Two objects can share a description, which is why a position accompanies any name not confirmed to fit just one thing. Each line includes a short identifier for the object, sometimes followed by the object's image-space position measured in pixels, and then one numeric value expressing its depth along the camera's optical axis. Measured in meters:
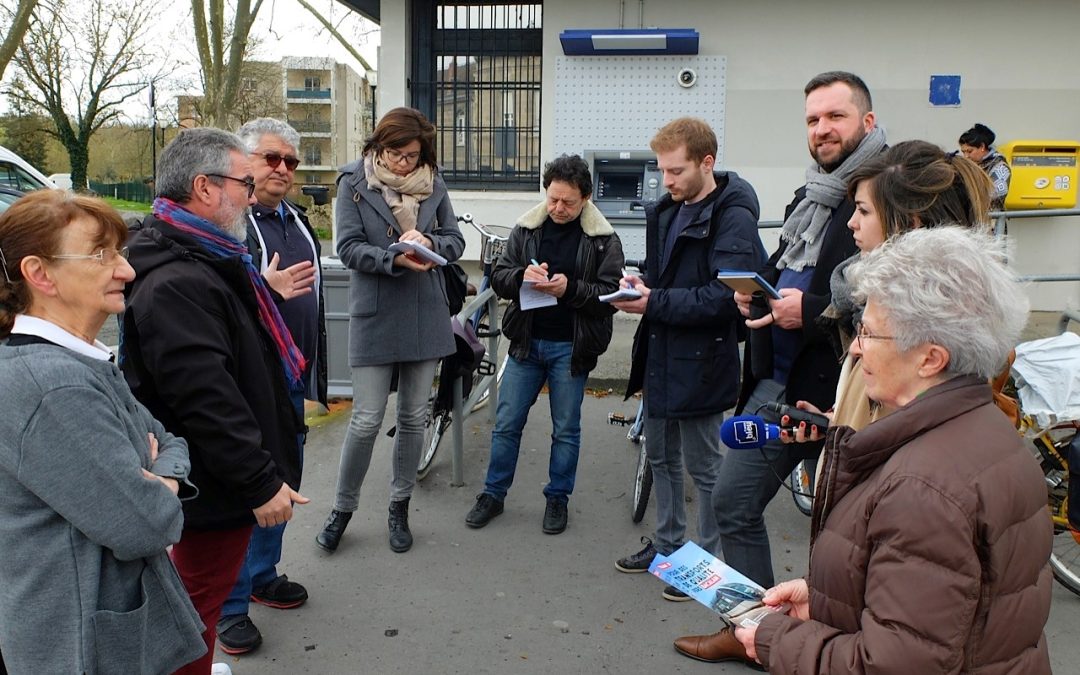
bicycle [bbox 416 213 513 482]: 4.84
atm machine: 8.73
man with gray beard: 2.23
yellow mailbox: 8.29
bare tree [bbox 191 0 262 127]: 12.97
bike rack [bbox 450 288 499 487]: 4.73
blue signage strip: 8.39
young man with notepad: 3.28
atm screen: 8.98
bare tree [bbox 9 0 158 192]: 21.84
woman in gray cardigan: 1.63
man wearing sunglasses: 3.37
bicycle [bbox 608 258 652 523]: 4.27
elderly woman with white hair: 1.38
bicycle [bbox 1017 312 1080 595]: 3.57
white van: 11.41
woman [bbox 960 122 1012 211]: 7.55
